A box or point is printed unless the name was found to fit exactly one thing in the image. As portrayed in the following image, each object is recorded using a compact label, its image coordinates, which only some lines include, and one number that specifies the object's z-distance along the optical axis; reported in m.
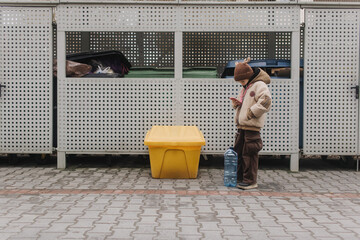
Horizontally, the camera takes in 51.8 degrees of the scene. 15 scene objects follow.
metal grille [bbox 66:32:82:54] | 7.67
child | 4.85
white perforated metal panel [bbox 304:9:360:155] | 5.95
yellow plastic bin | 5.22
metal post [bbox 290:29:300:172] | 5.95
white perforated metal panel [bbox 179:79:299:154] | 6.00
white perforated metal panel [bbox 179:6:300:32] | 5.96
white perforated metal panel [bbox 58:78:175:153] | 6.05
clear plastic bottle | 5.07
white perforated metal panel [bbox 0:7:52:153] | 6.02
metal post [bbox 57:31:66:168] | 6.01
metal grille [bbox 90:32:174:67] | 7.70
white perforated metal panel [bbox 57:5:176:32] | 5.98
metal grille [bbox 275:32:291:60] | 7.65
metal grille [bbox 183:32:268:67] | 7.66
